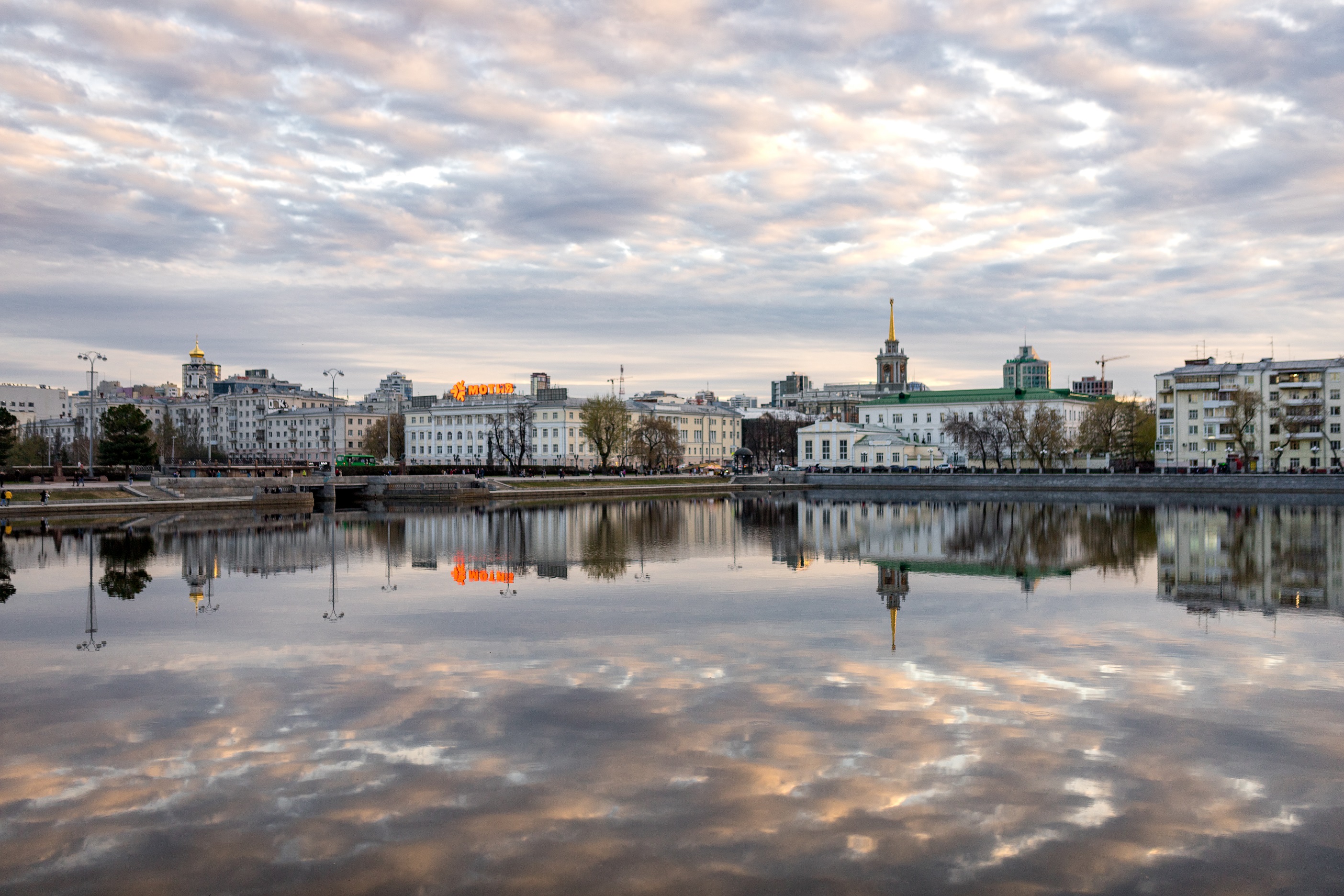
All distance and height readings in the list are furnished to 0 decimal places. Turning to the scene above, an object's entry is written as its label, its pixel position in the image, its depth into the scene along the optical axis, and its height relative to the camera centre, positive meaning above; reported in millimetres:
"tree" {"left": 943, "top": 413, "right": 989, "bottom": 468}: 135625 +1518
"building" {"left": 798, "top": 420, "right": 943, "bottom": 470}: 147125 -107
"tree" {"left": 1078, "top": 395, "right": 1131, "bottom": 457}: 126938 +2054
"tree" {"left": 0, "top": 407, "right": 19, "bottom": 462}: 96812 +1937
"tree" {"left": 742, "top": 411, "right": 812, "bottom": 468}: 195250 +1575
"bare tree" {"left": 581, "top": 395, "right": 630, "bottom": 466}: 138250 +3125
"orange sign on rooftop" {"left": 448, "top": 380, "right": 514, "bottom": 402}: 165500 +9473
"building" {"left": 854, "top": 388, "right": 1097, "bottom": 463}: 155000 +5964
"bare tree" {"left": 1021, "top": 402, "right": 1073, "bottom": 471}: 121125 +961
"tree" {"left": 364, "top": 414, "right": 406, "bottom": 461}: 169875 +1944
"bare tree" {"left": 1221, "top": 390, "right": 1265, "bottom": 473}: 107938 +2856
